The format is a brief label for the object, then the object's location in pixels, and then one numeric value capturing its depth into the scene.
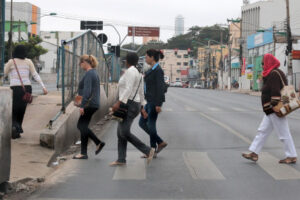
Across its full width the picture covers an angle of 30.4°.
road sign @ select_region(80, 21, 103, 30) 26.62
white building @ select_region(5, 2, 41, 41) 94.88
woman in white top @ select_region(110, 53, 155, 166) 8.26
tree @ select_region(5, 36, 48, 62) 69.38
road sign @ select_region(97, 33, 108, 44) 23.97
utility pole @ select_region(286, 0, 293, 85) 44.47
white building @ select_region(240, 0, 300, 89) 67.56
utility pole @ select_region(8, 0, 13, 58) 45.25
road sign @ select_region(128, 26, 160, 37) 71.56
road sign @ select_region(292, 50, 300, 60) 56.69
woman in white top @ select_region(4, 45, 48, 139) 9.91
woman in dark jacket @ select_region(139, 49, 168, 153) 8.91
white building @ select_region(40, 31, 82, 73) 102.44
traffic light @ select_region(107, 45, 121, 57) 30.73
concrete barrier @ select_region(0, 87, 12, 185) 6.28
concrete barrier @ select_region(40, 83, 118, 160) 9.19
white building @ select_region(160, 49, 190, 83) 161.50
